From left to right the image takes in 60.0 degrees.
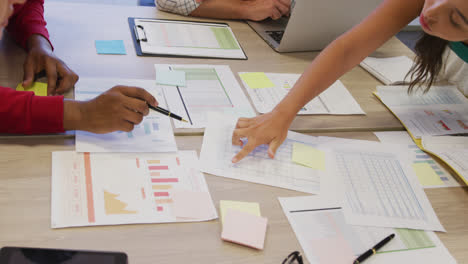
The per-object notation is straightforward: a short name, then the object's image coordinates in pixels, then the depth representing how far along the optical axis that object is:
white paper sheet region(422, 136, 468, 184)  1.17
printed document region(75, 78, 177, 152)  1.01
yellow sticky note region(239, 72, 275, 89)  1.40
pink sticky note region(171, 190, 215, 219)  0.88
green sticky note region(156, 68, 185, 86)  1.31
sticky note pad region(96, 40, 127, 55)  1.40
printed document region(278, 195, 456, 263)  0.88
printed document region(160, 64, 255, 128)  1.20
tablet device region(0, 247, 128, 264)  0.65
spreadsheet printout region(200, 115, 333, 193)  1.02
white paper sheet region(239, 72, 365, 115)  1.32
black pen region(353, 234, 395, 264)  0.86
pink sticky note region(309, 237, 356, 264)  0.85
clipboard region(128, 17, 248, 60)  1.45
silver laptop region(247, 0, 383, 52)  1.54
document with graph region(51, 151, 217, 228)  0.83
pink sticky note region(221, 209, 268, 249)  0.84
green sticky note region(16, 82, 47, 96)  1.15
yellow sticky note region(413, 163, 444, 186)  1.14
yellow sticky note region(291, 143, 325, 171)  1.10
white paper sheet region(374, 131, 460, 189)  1.15
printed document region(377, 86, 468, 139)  1.36
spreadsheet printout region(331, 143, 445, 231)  0.99
